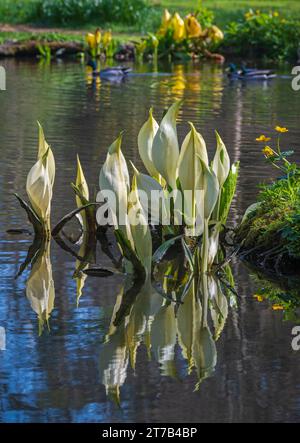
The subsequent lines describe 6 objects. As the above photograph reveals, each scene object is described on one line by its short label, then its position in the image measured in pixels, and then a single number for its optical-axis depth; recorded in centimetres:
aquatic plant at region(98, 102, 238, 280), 697
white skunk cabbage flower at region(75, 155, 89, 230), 801
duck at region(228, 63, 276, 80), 2056
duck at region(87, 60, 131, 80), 2020
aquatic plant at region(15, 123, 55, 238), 773
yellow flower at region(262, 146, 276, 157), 784
